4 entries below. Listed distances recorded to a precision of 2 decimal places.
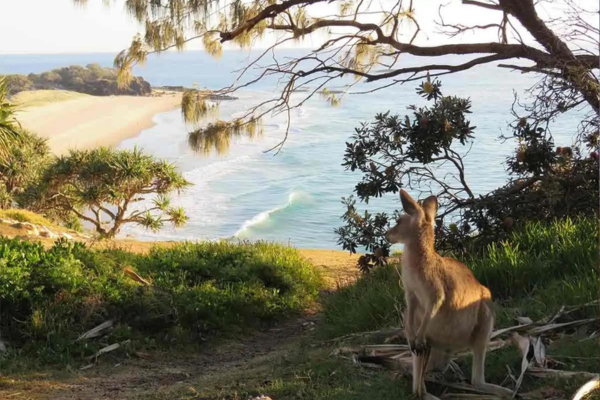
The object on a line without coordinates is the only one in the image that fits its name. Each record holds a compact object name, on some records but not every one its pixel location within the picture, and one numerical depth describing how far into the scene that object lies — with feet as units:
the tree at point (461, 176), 24.99
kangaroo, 12.14
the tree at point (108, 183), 54.24
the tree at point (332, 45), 26.86
